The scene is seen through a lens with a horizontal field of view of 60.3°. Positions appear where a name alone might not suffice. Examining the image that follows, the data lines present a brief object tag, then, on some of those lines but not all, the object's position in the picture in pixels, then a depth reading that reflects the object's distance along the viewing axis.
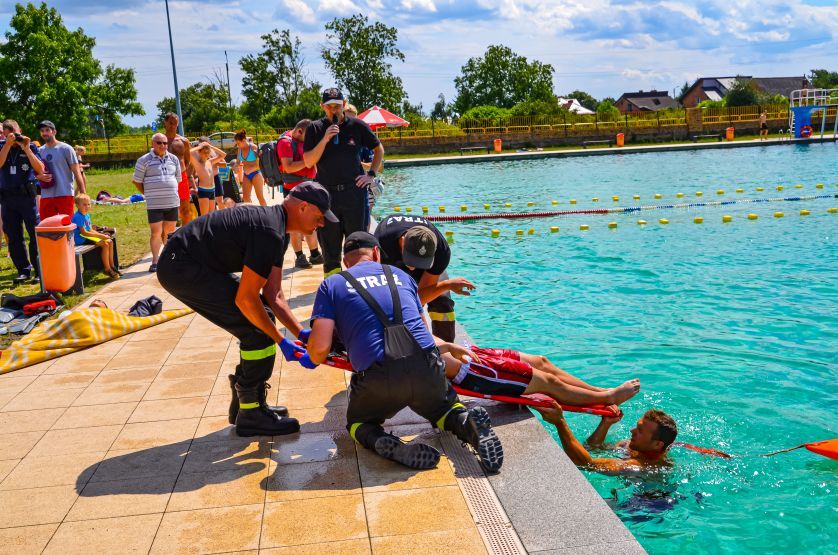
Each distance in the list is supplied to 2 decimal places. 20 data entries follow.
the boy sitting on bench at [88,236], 9.50
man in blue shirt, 3.98
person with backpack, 8.73
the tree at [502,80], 76.69
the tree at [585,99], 120.50
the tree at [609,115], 45.41
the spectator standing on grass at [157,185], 9.88
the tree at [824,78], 105.34
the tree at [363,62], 58.62
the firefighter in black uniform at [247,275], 4.19
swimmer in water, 4.67
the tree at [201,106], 52.59
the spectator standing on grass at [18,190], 8.88
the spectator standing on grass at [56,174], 9.27
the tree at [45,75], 46.50
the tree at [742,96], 53.41
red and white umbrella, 28.80
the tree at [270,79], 64.12
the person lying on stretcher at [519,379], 4.78
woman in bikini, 13.73
